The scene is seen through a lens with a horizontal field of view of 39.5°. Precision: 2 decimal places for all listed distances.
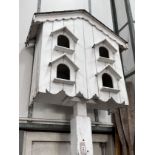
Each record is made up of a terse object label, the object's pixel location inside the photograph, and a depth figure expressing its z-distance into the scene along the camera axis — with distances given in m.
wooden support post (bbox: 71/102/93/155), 1.21
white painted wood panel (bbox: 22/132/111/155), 1.35
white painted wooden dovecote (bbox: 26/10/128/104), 1.27
